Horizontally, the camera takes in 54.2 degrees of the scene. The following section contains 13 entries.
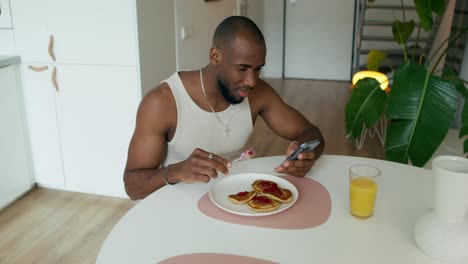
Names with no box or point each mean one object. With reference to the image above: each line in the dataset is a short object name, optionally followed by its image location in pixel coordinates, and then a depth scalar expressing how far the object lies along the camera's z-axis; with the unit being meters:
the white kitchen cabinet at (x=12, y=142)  2.78
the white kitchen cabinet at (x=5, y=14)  2.79
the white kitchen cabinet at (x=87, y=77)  2.64
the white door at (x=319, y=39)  6.25
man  1.53
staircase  5.70
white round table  1.02
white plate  1.21
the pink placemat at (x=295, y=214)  1.15
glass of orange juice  1.17
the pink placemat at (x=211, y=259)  0.99
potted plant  1.83
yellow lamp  3.73
